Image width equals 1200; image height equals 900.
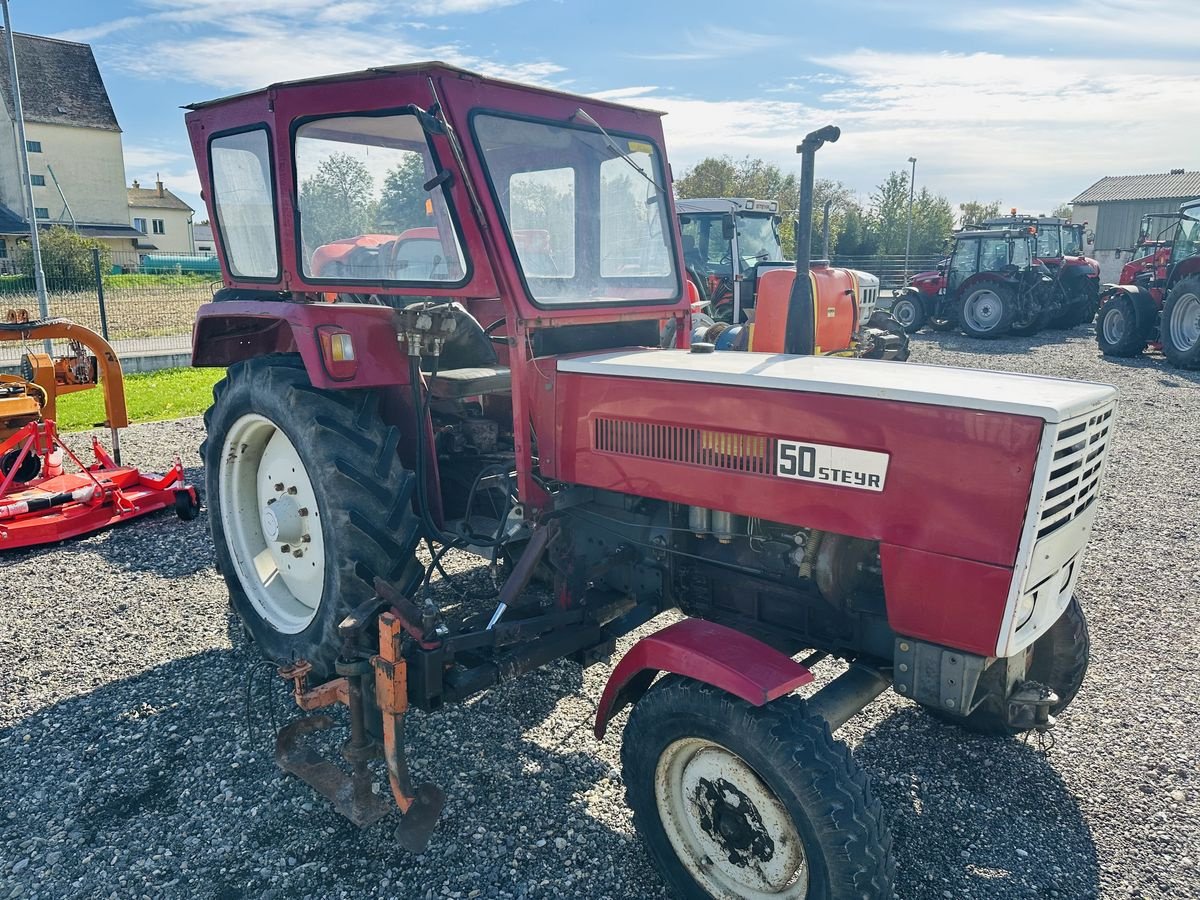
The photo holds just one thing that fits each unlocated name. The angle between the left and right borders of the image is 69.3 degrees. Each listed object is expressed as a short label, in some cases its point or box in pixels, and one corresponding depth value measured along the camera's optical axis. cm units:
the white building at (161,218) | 4685
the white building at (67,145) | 3578
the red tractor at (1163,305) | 1346
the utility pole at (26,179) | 1134
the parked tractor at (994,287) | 1689
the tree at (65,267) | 1388
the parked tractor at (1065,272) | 1820
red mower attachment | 519
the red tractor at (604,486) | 235
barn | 4044
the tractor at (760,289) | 742
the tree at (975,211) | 4784
